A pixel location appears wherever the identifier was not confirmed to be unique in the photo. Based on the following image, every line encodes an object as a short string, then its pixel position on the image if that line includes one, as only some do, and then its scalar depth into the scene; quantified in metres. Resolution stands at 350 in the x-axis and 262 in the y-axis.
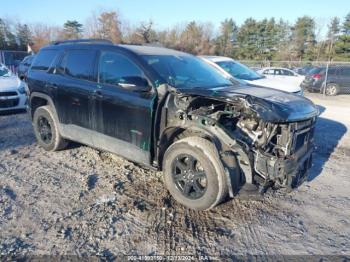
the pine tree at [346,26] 53.28
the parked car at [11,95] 8.09
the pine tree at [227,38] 57.28
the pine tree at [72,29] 51.78
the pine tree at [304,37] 52.66
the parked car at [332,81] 16.52
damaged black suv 3.38
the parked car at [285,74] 17.83
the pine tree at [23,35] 49.00
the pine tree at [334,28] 53.91
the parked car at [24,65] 17.22
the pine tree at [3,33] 45.67
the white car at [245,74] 8.91
